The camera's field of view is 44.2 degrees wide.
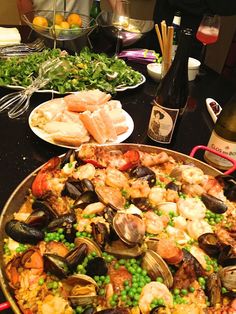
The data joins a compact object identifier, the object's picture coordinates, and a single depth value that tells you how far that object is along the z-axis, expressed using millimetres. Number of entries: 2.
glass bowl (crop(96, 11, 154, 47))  2382
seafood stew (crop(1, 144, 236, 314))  732
